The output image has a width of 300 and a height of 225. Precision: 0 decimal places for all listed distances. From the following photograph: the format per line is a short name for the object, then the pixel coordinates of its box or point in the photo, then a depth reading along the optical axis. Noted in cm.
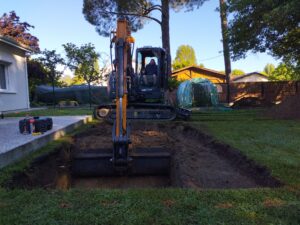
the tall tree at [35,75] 1491
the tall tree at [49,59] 1516
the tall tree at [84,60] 1621
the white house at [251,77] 3296
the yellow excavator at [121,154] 343
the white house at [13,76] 932
